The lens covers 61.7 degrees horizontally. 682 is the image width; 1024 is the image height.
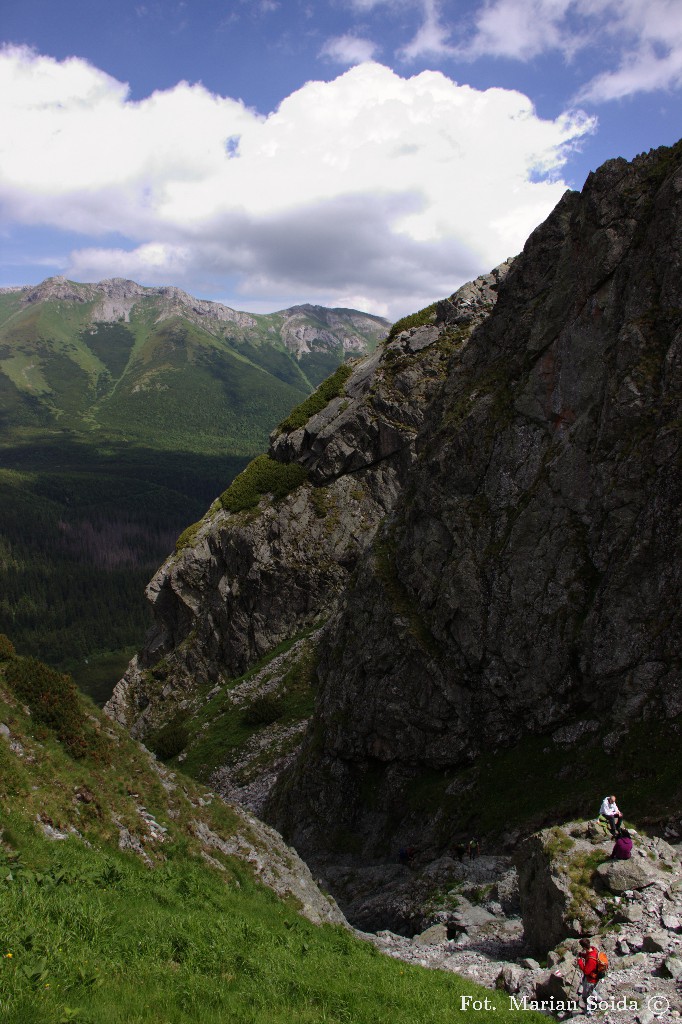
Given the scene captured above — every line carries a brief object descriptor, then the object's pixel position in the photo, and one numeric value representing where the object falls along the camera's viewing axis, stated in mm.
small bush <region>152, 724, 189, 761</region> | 49938
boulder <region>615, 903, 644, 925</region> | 15109
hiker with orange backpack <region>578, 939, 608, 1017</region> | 13094
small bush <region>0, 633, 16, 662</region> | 21719
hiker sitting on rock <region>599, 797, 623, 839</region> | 17891
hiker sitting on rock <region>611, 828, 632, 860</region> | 16969
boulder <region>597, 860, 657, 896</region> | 16156
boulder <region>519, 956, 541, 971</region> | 15344
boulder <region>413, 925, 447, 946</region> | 20441
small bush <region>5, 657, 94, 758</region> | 20406
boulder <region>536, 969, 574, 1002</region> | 13320
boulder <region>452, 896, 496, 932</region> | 21145
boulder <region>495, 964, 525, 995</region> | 14688
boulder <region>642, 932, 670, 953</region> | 13609
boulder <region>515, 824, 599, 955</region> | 16000
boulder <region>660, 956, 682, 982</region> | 12578
